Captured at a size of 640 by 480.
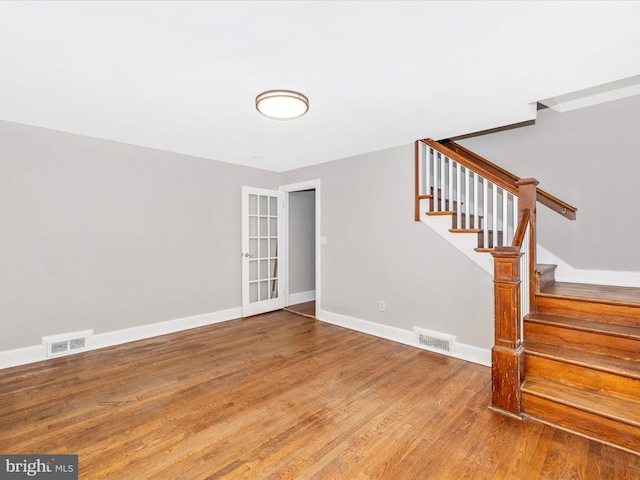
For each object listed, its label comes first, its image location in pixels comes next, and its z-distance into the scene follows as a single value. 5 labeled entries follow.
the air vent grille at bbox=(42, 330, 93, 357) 3.26
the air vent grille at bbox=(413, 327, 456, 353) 3.40
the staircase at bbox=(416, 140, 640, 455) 2.01
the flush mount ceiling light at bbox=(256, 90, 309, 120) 2.39
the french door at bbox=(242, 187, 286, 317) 4.86
